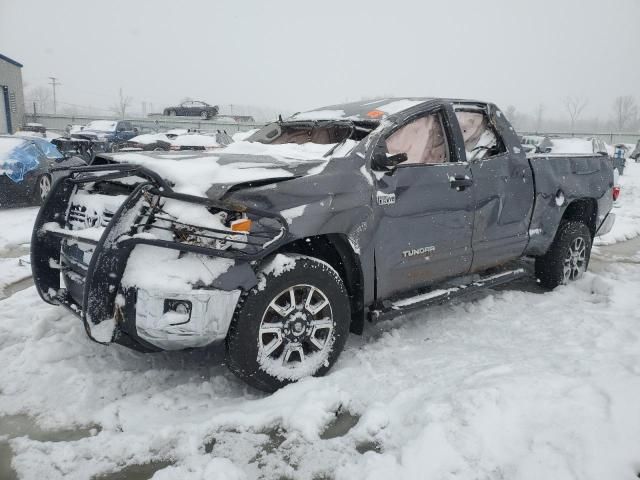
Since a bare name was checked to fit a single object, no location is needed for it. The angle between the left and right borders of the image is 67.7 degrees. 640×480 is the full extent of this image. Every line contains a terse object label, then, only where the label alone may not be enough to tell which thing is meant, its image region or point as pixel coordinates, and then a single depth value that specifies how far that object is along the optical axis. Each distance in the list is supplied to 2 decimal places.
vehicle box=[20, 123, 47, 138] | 28.17
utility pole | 74.81
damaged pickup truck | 2.46
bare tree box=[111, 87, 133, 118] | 80.09
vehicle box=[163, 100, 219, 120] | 30.62
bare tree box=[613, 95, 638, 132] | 87.06
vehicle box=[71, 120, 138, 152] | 19.75
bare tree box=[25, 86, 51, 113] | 101.69
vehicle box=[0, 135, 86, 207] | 8.12
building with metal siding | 29.33
